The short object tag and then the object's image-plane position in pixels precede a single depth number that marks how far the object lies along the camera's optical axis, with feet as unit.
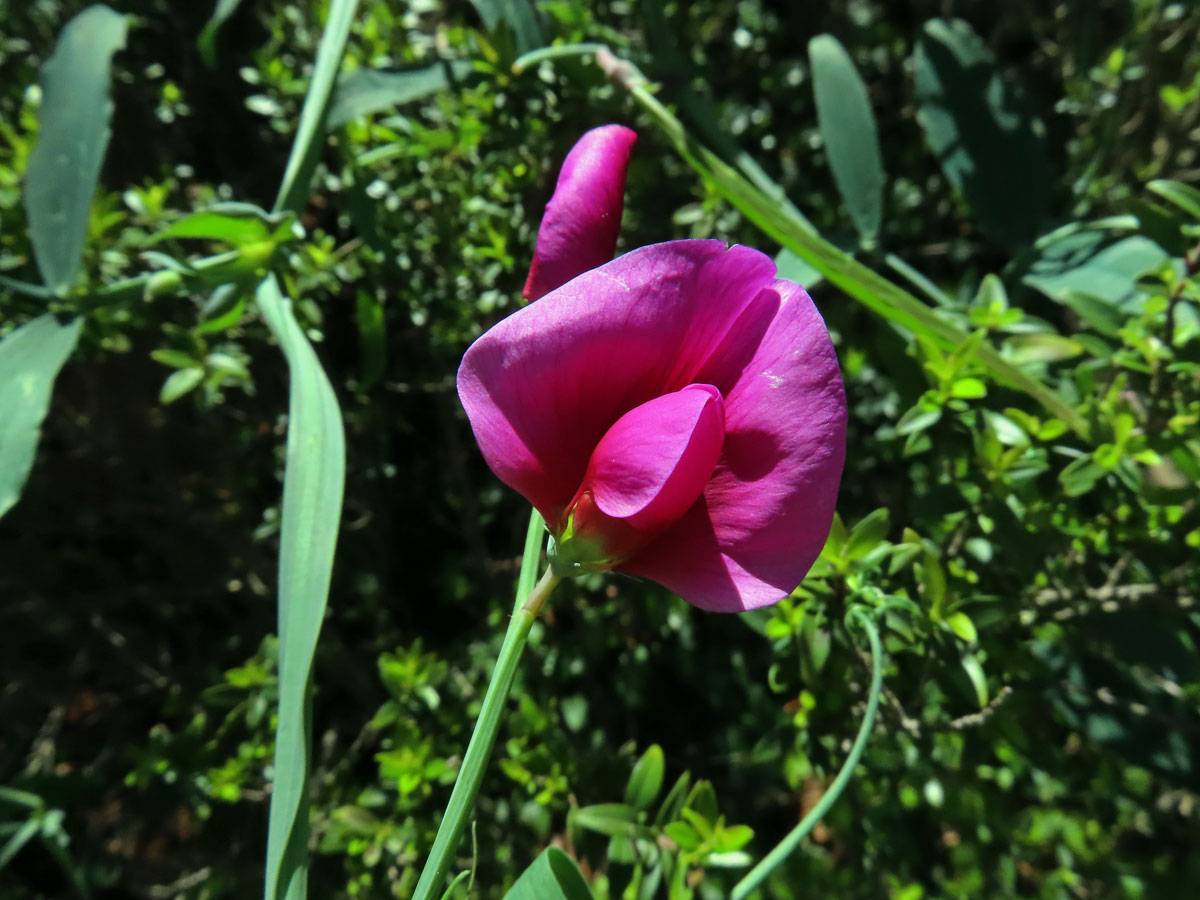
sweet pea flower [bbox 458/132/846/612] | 0.23
